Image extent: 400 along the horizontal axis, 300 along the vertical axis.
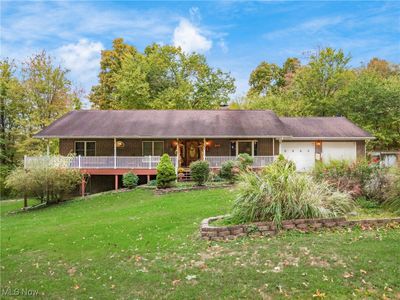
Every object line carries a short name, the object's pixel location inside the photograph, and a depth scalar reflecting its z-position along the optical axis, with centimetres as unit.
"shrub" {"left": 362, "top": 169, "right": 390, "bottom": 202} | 985
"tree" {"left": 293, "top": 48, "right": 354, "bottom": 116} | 3278
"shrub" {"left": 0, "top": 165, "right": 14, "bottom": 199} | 2680
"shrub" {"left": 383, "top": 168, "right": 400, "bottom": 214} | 906
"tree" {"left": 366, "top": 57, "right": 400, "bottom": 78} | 4281
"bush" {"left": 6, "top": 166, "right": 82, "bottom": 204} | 1689
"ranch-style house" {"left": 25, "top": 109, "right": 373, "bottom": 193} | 2083
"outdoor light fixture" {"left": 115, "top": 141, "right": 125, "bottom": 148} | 2283
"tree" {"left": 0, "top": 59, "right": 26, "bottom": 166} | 2905
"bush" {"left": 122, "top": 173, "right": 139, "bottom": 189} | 1895
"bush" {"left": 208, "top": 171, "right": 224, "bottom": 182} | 1852
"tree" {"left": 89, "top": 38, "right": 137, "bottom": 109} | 4050
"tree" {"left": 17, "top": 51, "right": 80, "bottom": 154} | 2959
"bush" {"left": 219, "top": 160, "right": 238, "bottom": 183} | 1780
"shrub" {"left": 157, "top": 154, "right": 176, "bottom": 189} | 1709
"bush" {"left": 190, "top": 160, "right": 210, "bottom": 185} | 1708
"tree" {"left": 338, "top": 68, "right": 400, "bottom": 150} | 2945
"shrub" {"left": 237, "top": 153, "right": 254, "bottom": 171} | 1865
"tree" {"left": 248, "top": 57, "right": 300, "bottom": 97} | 5088
